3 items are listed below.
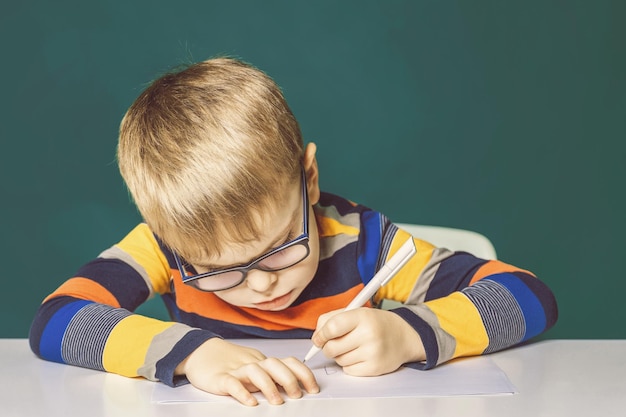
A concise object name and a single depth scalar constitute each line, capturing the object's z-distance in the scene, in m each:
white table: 0.80
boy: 0.92
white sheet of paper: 0.85
